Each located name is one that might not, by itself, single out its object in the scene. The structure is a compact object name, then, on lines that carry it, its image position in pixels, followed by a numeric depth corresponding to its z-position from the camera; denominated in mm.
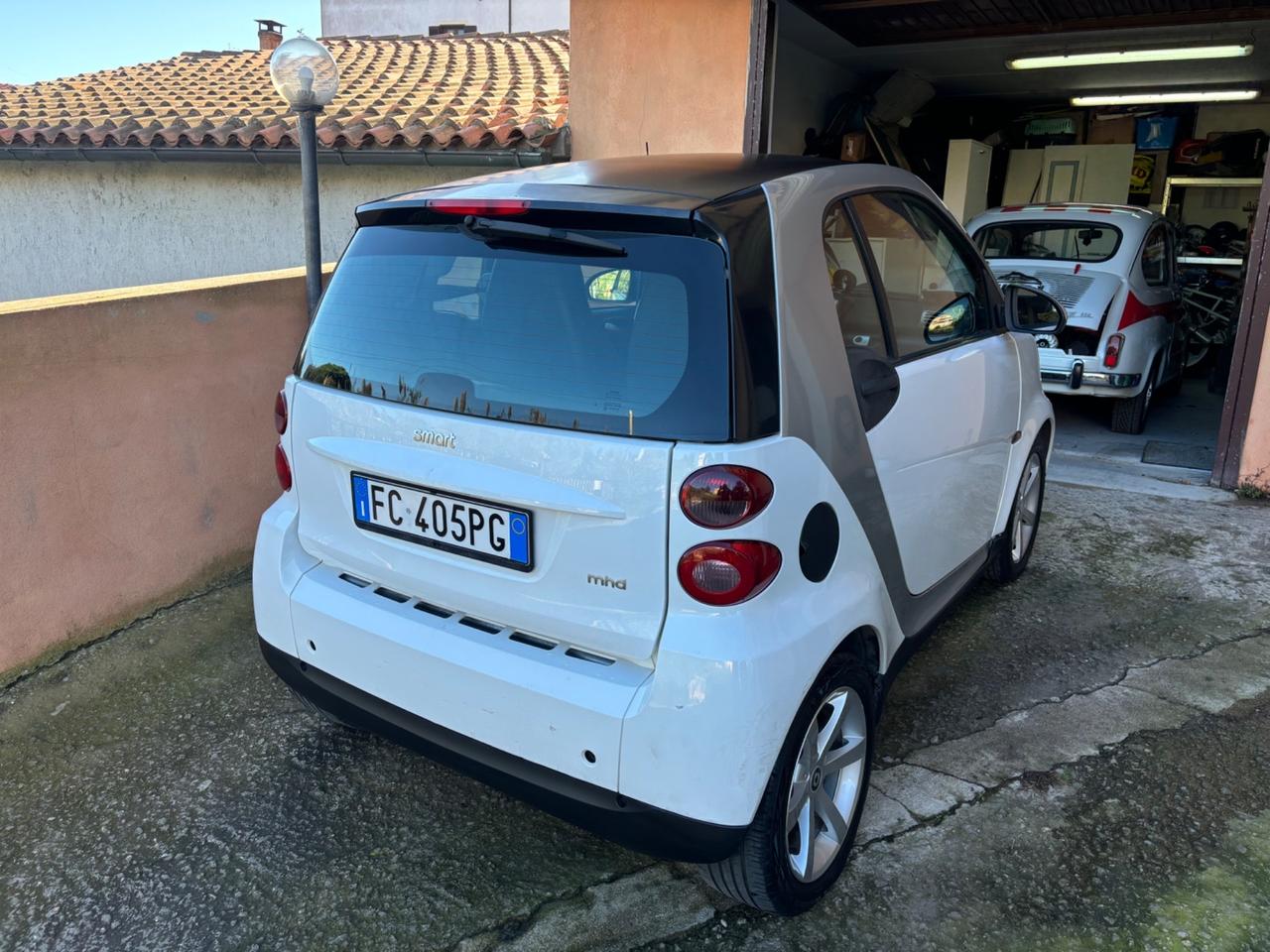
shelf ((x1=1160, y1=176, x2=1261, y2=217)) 12008
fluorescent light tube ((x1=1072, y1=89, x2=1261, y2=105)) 11177
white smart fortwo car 1937
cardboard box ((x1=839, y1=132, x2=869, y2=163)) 9891
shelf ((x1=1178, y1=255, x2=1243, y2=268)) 11188
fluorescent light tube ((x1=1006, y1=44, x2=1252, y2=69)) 8734
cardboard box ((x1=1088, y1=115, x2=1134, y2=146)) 12992
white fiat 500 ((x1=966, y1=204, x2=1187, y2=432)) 7020
